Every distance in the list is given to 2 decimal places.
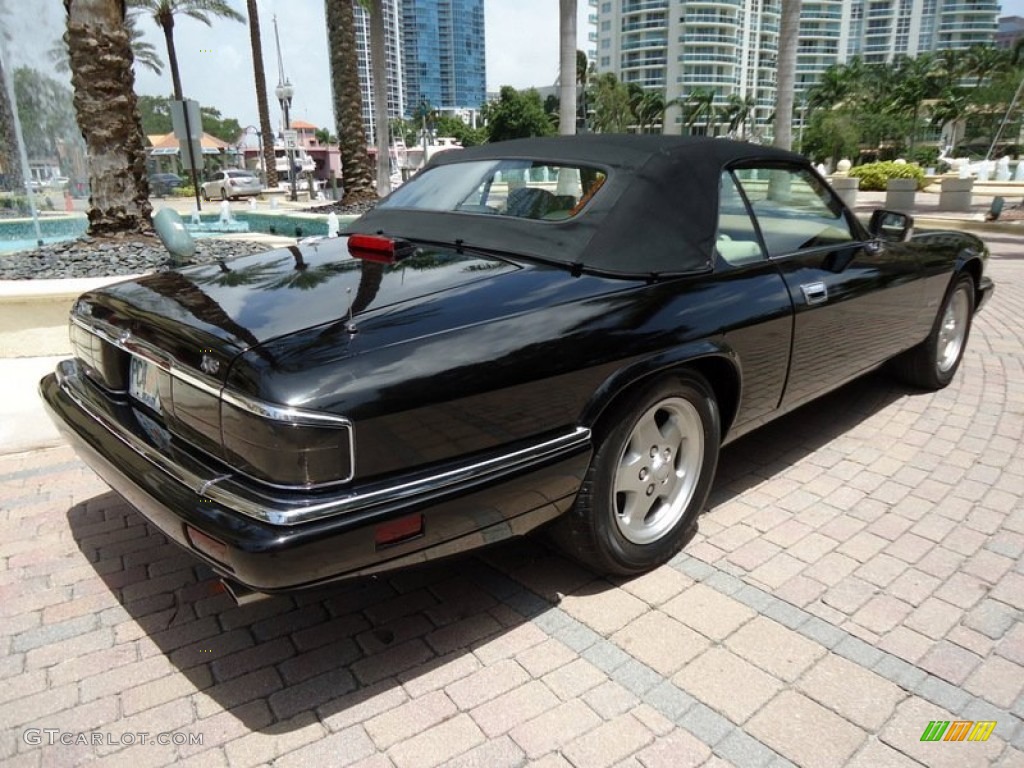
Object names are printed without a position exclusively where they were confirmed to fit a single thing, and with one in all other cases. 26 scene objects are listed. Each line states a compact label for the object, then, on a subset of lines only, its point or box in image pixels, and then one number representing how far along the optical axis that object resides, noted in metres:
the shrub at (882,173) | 22.05
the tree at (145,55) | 36.36
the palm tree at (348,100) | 16.84
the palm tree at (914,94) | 59.44
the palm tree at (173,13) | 29.83
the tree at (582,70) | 65.06
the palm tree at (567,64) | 15.20
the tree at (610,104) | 77.00
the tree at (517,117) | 68.88
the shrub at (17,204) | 18.62
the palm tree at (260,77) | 28.22
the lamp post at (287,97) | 30.75
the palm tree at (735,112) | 89.38
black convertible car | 1.90
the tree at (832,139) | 37.22
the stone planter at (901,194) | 18.00
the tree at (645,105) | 85.44
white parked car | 33.62
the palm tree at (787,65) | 14.55
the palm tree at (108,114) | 7.37
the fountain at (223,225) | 17.00
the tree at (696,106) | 85.62
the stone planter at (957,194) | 17.91
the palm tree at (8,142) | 16.50
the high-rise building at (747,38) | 104.50
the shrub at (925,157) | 40.83
